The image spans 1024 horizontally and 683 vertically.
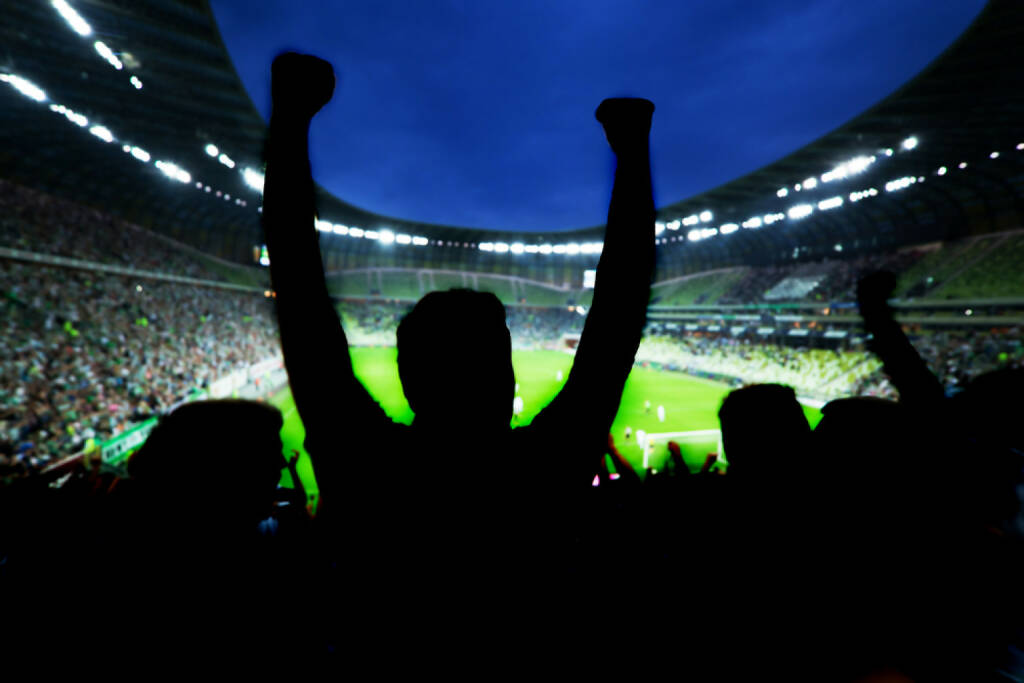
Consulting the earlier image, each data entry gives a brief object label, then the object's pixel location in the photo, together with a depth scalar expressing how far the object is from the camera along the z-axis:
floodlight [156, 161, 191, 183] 29.95
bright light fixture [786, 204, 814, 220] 38.70
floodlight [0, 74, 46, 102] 17.65
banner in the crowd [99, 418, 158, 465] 10.97
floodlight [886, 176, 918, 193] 30.70
